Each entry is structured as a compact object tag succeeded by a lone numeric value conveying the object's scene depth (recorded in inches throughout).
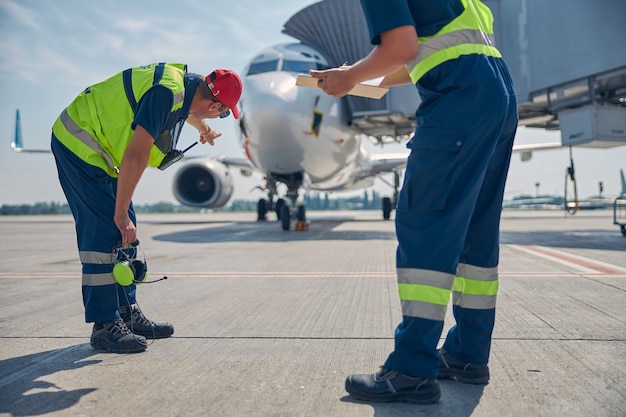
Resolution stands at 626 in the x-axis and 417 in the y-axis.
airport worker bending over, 99.5
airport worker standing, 71.6
